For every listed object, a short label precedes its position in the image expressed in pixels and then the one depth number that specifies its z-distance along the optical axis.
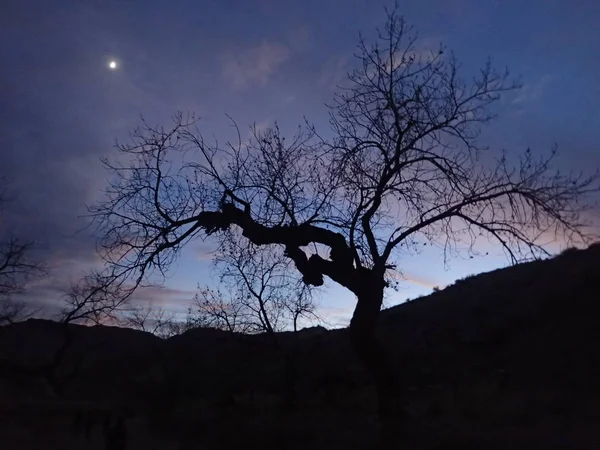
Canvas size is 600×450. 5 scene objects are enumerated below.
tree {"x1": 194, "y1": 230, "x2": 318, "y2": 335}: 19.75
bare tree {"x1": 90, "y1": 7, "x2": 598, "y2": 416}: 14.10
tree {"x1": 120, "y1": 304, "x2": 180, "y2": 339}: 28.75
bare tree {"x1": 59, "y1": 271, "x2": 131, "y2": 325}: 14.41
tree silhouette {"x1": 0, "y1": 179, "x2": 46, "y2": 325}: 25.81
